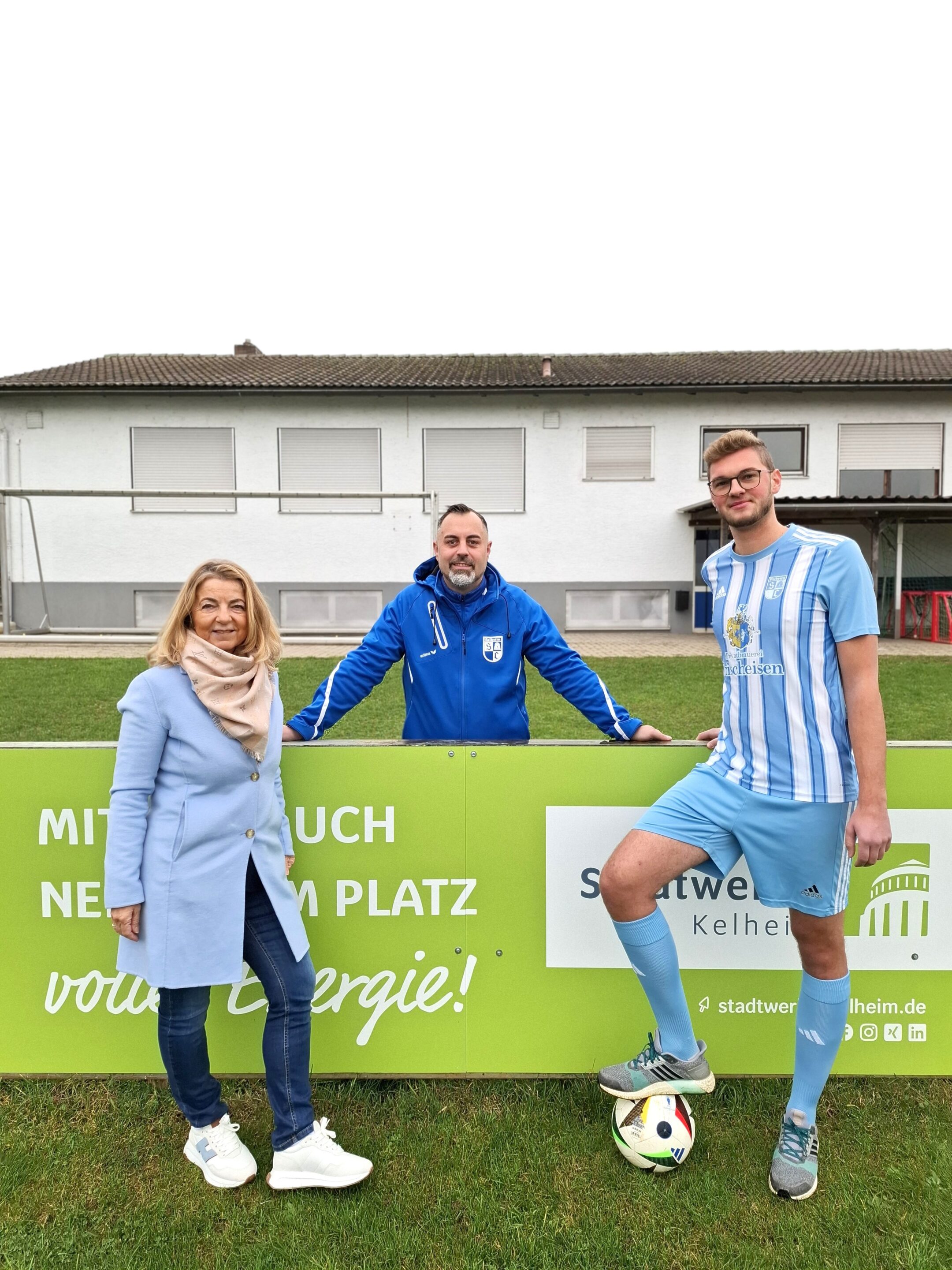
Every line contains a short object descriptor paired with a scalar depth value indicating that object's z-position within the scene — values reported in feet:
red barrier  54.80
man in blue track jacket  9.36
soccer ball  7.03
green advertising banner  8.32
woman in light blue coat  6.62
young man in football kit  6.47
